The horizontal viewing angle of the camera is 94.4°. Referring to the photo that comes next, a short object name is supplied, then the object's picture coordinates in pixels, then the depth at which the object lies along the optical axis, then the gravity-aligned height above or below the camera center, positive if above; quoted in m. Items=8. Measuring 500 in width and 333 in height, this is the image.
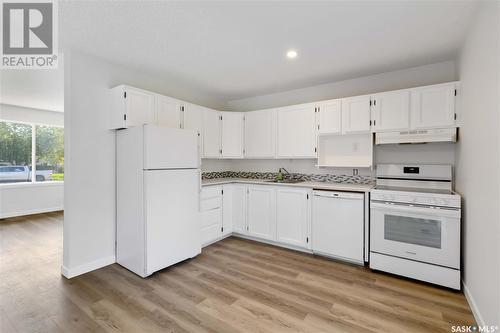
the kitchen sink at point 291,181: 3.72 -0.27
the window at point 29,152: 5.36 +0.30
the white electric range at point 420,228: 2.35 -0.69
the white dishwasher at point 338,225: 2.90 -0.79
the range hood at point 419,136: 2.68 +0.35
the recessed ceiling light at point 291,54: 2.72 +1.33
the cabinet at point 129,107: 2.83 +0.72
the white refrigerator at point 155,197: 2.62 -0.40
